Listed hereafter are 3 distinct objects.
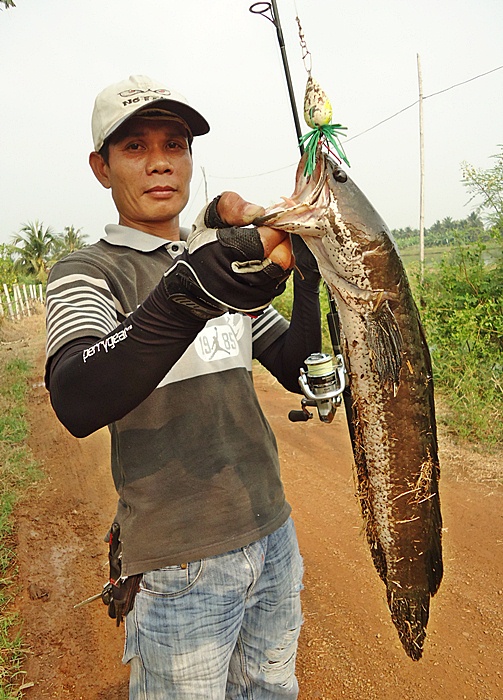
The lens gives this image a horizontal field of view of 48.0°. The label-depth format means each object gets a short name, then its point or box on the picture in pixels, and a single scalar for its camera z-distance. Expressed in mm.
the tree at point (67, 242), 51247
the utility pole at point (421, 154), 11188
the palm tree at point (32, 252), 47875
